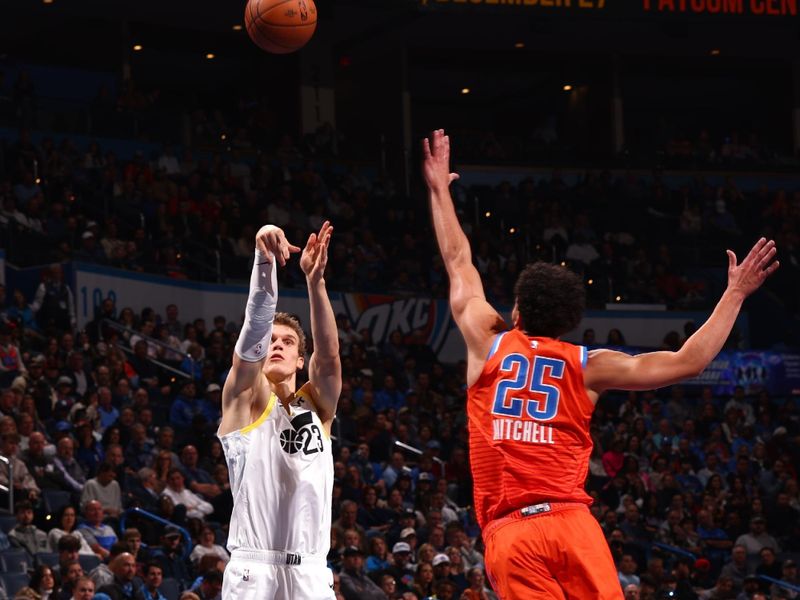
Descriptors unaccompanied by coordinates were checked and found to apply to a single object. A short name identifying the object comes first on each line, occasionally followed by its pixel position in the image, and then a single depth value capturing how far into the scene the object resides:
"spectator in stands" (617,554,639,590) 16.39
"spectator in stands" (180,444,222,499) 15.41
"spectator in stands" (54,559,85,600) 11.88
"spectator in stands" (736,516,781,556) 18.64
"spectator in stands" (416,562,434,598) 14.46
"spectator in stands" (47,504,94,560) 13.09
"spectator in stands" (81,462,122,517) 14.14
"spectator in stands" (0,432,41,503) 13.91
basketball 10.34
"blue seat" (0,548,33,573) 12.82
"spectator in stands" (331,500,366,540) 15.14
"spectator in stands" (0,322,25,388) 16.25
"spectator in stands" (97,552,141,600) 12.36
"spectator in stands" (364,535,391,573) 15.00
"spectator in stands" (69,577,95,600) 11.47
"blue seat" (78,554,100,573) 12.79
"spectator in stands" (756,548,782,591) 17.80
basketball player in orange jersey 5.47
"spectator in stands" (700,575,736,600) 17.06
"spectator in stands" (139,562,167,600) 12.48
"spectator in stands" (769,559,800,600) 17.47
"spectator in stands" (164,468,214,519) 14.98
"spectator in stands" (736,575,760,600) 16.92
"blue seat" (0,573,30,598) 12.52
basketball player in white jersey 6.39
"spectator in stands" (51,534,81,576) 12.11
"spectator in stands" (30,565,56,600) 11.83
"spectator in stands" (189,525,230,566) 13.85
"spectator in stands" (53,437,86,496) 14.39
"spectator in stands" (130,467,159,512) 14.59
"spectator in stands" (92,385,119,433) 16.04
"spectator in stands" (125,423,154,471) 15.34
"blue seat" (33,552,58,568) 12.89
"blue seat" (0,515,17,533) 13.49
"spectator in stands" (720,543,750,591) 17.91
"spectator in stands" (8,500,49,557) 13.12
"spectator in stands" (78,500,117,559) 13.41
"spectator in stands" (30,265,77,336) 18.42
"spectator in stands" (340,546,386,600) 13.95
